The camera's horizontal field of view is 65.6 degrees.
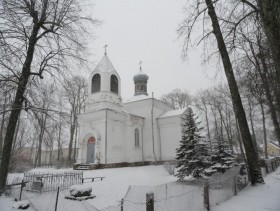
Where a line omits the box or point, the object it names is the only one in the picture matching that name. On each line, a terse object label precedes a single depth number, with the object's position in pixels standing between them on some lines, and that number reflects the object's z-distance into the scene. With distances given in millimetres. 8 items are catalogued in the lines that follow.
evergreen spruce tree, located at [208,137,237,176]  13148
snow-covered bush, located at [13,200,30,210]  8198
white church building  20781
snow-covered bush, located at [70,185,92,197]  9086
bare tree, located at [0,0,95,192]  8547
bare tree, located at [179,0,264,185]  9352
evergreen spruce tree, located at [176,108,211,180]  12867
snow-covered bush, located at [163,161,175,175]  18019
